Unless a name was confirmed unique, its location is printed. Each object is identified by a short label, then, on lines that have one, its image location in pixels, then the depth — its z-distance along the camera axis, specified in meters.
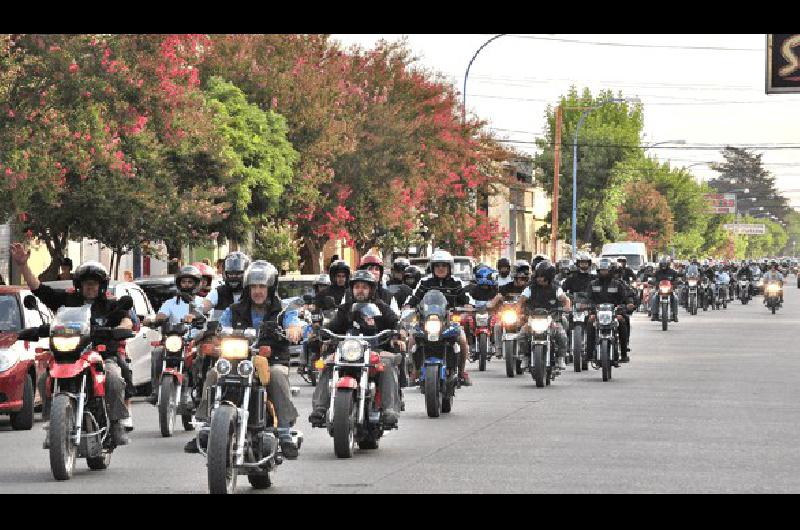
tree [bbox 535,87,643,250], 111.06
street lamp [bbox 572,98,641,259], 81.38
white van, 79.69
